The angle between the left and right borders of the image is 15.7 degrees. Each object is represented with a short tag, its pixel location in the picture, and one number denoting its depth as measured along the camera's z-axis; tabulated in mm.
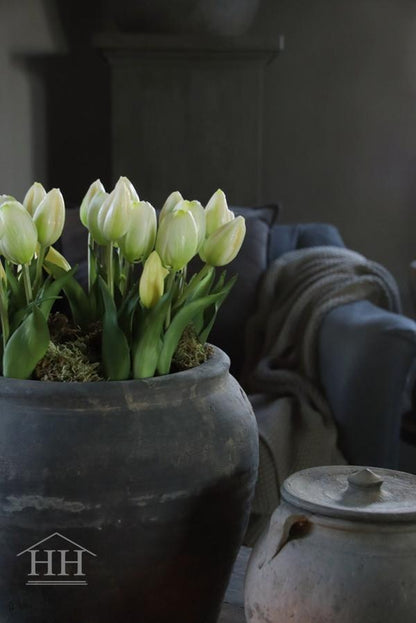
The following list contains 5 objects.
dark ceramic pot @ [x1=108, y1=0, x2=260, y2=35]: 5495
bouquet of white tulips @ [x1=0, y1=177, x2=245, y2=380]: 1527
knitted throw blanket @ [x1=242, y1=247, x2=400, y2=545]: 3298
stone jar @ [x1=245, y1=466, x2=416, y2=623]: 1444
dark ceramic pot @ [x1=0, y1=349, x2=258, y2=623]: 1479
